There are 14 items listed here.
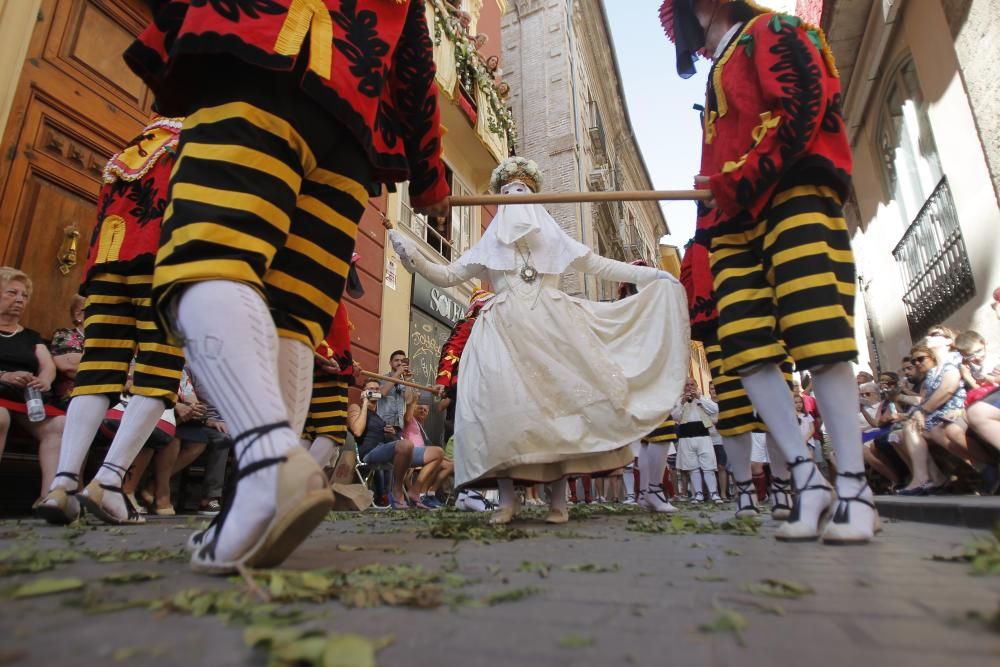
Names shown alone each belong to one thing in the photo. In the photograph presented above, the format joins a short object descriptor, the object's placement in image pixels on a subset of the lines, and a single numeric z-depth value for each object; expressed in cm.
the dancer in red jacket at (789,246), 218
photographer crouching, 643
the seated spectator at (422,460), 684
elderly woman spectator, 365
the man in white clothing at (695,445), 996
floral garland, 1107
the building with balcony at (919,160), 655
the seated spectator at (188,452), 457
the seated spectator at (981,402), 466
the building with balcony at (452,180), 1015
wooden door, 477
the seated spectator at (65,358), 408
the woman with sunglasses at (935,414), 528
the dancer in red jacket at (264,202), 129
